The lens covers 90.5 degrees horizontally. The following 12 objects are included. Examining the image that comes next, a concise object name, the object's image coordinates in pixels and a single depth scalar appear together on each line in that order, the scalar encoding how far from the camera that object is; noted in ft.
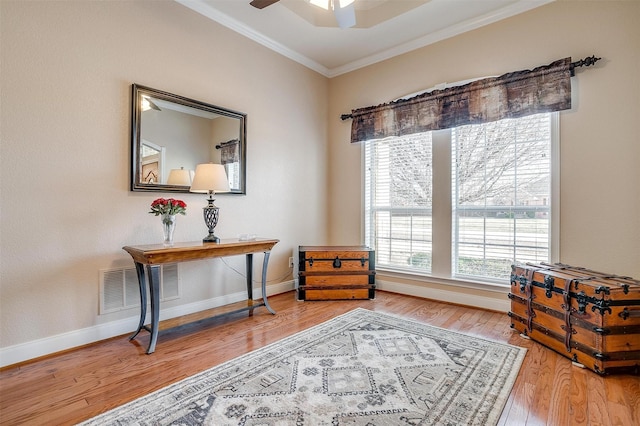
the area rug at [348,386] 5.18
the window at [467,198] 10.03
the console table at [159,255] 7.62
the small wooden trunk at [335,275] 12.03
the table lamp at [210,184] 9.07
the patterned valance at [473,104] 9.31
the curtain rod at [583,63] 8.83
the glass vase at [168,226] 8.52
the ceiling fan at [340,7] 7.77
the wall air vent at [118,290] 8.32
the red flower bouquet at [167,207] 8.39
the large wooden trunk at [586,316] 6.39
